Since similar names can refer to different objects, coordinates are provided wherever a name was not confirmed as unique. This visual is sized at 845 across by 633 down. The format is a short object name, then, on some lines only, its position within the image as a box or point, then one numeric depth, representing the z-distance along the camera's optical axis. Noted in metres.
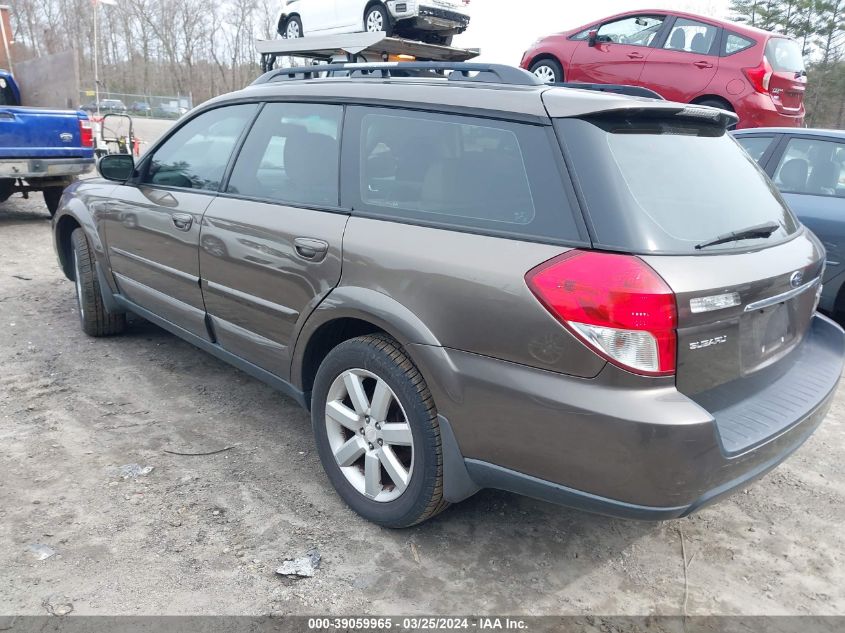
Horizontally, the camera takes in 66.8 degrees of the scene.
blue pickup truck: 7.86
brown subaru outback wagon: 1.98
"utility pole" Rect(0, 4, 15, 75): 11.09
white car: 9.73
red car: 7.44
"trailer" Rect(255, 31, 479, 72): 6.69
